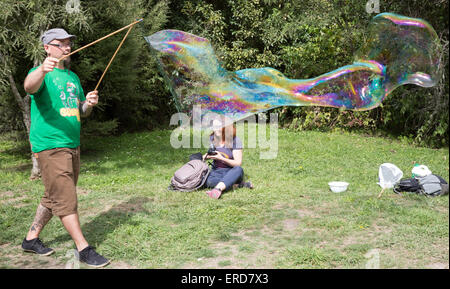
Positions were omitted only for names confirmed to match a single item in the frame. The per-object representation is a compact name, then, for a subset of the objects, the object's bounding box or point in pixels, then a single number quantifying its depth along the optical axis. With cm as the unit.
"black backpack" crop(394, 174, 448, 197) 483
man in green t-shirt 327
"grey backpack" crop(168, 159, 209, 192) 521
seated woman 522
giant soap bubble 420
